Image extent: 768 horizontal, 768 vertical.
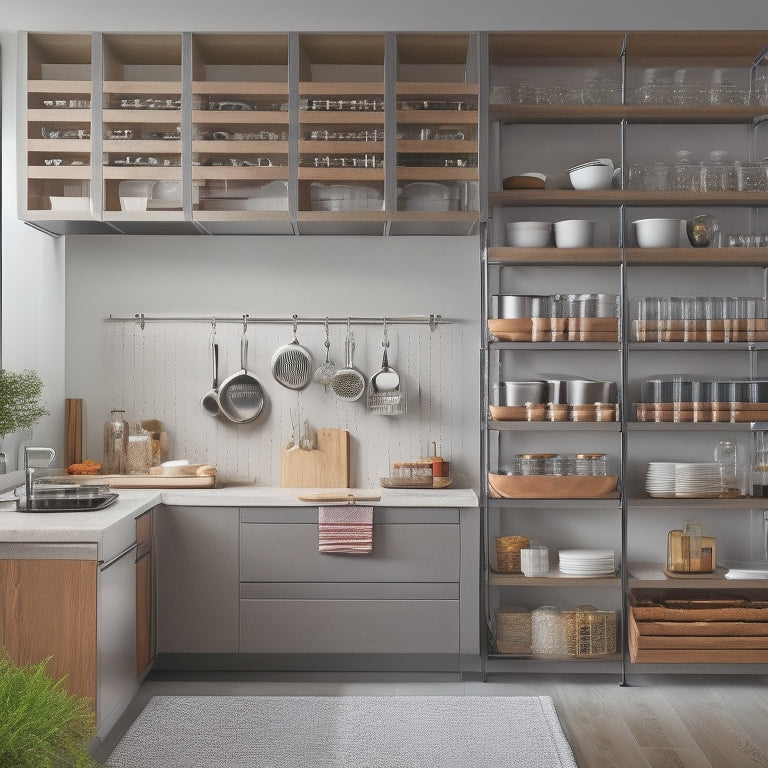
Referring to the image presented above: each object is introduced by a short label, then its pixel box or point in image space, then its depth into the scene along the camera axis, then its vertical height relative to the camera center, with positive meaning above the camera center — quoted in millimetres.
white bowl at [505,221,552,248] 4008 +748
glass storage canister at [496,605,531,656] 3898 -983
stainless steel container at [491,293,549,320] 3992 +428
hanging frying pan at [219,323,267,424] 4312 +27
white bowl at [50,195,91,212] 3908 +862
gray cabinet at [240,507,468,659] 3838 -783
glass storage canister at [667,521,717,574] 3889 -636
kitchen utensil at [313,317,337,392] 4301 +144
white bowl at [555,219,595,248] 3959 +743
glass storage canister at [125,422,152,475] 4238 -241
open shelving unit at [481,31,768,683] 4105 +752
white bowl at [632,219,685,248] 3943 +743
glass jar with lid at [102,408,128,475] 4266 -199
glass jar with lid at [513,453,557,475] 3914 -267
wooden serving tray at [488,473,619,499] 3859 -351
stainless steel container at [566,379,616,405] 3916 +49
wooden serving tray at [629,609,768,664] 3764 -1003
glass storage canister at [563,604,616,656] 3855 -982
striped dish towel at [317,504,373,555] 3805 -529
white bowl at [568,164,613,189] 3951 +989
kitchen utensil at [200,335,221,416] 4316 +27
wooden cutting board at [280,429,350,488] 4258 -311
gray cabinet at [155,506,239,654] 3836 -802
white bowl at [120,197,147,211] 3928 +866
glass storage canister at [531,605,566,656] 3863 -980
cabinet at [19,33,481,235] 3883 +1117
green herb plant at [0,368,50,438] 3465 +11
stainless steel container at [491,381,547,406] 3961 +49
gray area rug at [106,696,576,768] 3055 -1182
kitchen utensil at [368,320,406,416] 4262 +59
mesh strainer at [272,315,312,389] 4297 +163
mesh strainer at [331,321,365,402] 4270 +92
